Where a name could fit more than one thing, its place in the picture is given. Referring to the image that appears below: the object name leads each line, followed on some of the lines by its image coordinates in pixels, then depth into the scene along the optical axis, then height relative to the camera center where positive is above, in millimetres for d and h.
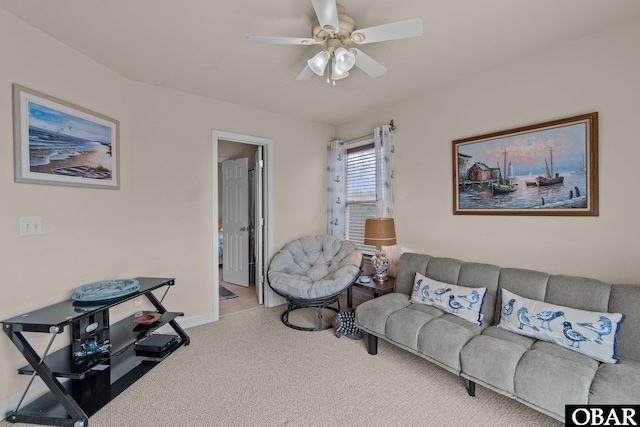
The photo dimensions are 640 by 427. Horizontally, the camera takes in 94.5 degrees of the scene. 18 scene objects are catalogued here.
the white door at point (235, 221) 4785 -106
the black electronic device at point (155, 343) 2523 -1116
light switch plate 1970 -52
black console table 1760 -977
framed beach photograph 1968 +563
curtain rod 3567 +1025
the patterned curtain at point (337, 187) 4254 +379
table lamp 3217 -270
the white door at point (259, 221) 3904 -88
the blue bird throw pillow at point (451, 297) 2332 -720
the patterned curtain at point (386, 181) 3555 +380
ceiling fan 1576 +1044
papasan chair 3086 -676
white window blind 3945 +297
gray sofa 1547 -869
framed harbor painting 2211 +342
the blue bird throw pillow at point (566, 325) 1743 -743
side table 3036 -776
